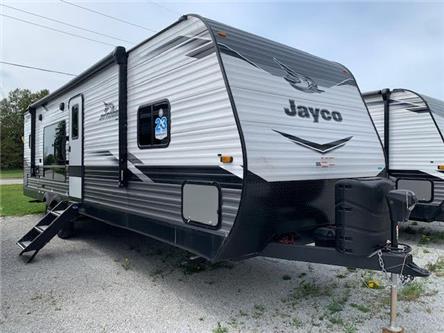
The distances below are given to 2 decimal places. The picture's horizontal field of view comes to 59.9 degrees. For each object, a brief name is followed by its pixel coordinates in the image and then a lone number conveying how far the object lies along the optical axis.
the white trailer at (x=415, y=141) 6.84
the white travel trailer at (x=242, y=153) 3.42
